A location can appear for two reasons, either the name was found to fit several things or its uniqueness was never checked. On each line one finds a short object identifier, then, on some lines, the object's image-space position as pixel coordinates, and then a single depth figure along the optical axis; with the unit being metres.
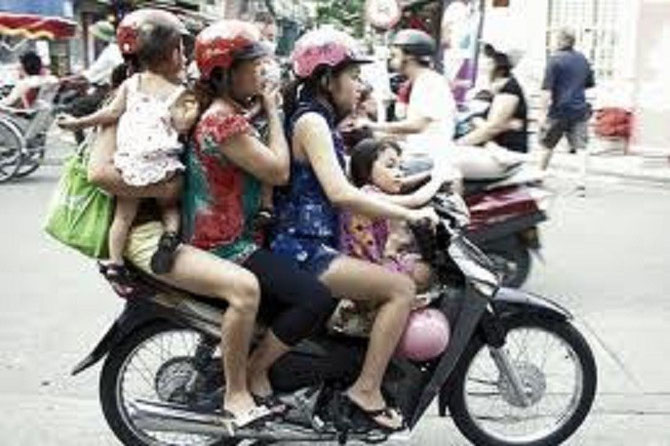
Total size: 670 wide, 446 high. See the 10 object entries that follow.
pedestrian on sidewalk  12.85
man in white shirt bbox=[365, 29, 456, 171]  7.29
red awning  16.23
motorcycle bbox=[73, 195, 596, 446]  4.48
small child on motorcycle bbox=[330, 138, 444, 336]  4.54
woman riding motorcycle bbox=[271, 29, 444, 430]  4.28
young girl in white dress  4.30
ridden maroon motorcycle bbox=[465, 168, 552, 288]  7.32
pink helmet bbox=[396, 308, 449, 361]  4.47
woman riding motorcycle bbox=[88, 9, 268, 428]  4.29
